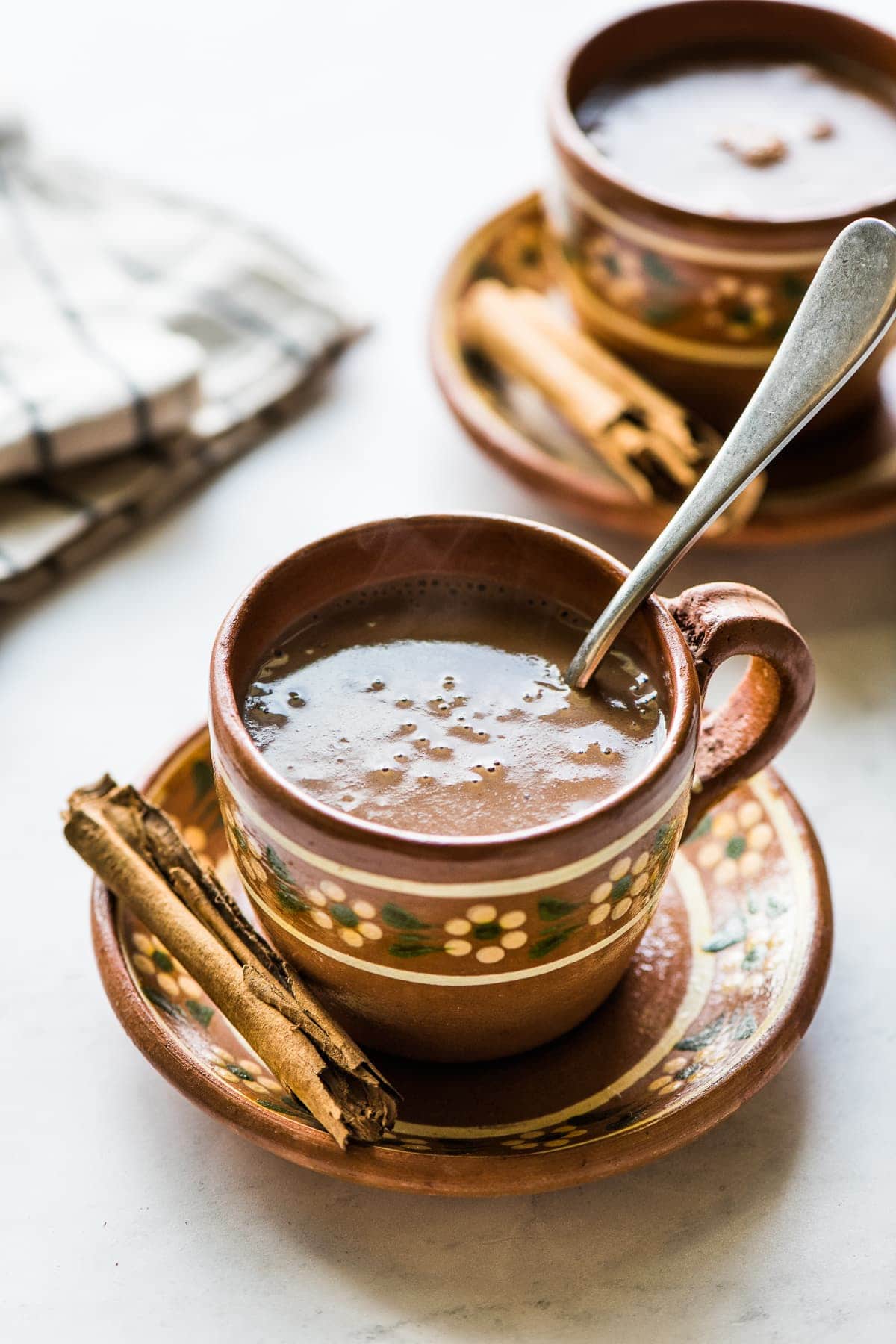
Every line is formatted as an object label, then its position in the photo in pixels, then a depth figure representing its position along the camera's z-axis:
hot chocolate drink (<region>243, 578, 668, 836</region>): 0.62
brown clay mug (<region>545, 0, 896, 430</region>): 0.74
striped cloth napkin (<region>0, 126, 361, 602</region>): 0.77
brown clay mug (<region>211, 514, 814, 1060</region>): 0.59
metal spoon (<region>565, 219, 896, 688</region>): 0.63
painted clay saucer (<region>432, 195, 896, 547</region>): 0.75
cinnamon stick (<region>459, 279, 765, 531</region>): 0.75
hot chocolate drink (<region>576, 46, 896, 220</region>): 0.76
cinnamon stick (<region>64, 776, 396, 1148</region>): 0.61
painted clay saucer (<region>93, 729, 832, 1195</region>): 0.61
